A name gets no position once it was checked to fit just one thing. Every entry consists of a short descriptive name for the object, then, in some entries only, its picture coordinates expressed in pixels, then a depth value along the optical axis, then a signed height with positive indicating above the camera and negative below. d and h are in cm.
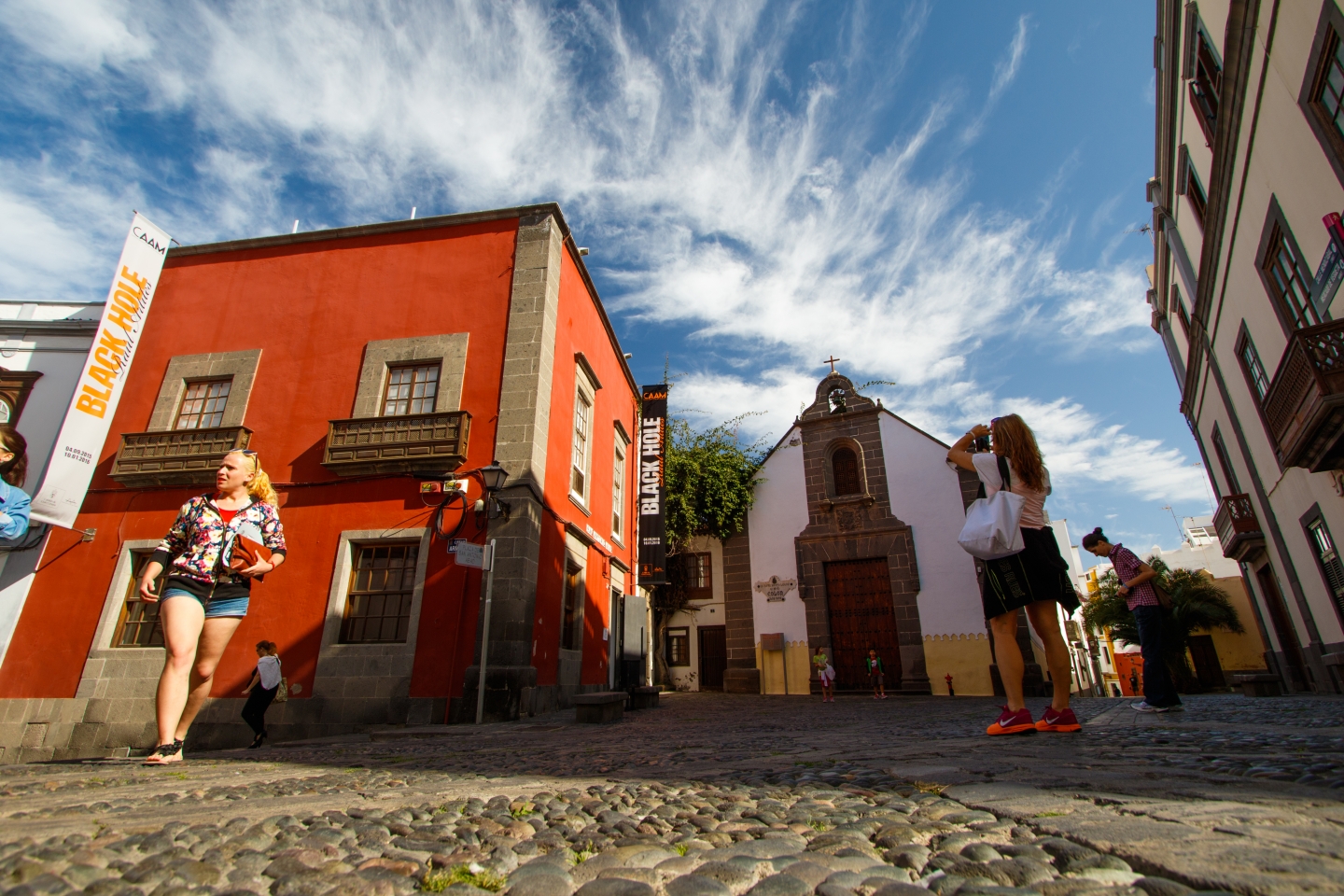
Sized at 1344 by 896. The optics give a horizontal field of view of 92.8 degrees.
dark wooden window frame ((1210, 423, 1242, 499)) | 1535 +503
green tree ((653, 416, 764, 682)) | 2012 +534
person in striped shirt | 578 +53
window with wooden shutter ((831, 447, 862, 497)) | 1994 +627
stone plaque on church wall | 1914 +270
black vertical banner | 1452 +437
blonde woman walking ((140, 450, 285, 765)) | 368 +56
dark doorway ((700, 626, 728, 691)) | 1941 +81
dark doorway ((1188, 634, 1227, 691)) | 3198 +80
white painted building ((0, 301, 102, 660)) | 1059 +516
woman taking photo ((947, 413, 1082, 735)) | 375 +52
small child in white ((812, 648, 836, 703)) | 1560 +20
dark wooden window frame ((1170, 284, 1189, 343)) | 1583 +883
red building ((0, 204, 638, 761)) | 834 +298
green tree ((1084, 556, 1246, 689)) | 3089 +314
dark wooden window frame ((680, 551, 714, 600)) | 2025 +330
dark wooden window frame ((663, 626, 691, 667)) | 1981 +109
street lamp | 830 +254
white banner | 887 +428
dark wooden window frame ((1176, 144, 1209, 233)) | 1259 +940
